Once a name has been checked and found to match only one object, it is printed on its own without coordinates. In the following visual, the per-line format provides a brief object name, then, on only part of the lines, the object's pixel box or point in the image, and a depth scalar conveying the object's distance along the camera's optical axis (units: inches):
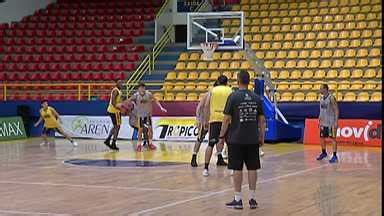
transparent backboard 1026.7
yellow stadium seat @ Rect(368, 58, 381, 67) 1054.2
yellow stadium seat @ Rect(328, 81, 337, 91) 1004.3
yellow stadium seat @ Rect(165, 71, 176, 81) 1169.8
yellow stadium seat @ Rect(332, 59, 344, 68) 1080.0
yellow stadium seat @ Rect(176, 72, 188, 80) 1162.0
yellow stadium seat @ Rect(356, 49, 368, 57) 1082.7
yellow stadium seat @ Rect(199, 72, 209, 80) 1138.7
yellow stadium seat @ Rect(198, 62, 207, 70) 1176.3
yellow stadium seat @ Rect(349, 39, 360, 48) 1109.7
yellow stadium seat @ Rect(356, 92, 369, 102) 974.2
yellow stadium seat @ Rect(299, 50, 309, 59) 1122.7
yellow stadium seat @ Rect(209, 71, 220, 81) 1133.7
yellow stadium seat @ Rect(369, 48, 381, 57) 1076.5
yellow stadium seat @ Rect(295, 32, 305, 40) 1168.6
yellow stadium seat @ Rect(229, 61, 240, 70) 1144.6
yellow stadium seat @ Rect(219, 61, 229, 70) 1154.0
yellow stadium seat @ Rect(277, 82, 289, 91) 1054.4
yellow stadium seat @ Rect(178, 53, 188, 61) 1220.5
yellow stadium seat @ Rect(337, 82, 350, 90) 1006.4
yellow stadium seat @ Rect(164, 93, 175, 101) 1099.7
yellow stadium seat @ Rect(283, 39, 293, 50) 1156.1
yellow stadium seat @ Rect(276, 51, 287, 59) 1137.1
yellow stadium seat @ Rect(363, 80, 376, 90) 1002.4
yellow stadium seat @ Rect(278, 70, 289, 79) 1083.9
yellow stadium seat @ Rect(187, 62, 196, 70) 1186.1
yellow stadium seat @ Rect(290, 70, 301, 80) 1077.8
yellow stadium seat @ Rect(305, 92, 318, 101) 1013.9
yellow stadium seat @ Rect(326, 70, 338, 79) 1057.9
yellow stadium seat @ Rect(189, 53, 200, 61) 1211.2
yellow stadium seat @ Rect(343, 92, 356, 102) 985.1
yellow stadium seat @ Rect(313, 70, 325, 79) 1067.3
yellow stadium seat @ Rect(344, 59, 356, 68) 1072.2
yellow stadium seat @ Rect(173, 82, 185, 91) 1125.0
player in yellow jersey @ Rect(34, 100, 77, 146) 970.1
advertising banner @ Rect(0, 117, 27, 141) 1069.1
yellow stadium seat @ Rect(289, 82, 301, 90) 1053.8
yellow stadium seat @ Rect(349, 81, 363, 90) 1002.8
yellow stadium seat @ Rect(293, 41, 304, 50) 1150.3
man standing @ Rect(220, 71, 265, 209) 426.3
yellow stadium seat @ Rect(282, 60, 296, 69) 1106.7
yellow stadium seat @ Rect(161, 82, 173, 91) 1120.0
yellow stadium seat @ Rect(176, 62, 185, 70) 1195.3
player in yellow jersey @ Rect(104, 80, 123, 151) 855.7
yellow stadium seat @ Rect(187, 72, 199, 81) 1149.1
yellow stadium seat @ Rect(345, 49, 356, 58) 1091.3
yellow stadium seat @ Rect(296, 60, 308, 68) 1102.2
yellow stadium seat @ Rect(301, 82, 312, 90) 1049.8
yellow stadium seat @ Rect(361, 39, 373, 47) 1100.3
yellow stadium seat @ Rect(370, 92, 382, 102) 961.0
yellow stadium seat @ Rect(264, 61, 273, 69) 1124.3
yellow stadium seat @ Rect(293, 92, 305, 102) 1021.5
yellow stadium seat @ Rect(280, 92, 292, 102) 1024.4
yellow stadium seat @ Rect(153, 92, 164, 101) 1111.0
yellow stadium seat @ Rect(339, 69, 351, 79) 1048.2
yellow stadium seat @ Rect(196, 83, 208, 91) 1098.8
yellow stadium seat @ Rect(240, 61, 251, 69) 1130.7
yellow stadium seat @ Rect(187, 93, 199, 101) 1090.7
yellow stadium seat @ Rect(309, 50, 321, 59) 1116.4
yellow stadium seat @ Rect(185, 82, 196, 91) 1117.1
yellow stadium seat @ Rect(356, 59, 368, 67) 1061.3
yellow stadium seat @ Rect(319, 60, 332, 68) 1089.0
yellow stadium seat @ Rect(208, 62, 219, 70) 1166.0
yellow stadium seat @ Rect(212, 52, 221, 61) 1189.1
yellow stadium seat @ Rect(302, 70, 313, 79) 1072.8
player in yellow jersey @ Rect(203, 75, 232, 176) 586.9
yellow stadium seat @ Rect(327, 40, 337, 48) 1128.8
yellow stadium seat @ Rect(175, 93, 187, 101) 1097.4
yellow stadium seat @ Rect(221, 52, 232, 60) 1181.7
